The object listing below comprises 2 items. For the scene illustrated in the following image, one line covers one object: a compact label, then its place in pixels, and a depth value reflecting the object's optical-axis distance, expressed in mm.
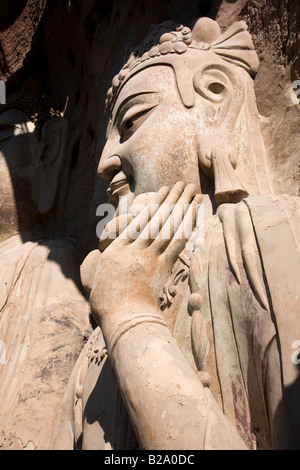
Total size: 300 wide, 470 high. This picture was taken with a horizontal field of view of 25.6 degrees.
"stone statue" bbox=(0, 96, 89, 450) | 3395
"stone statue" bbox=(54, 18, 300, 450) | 2133
